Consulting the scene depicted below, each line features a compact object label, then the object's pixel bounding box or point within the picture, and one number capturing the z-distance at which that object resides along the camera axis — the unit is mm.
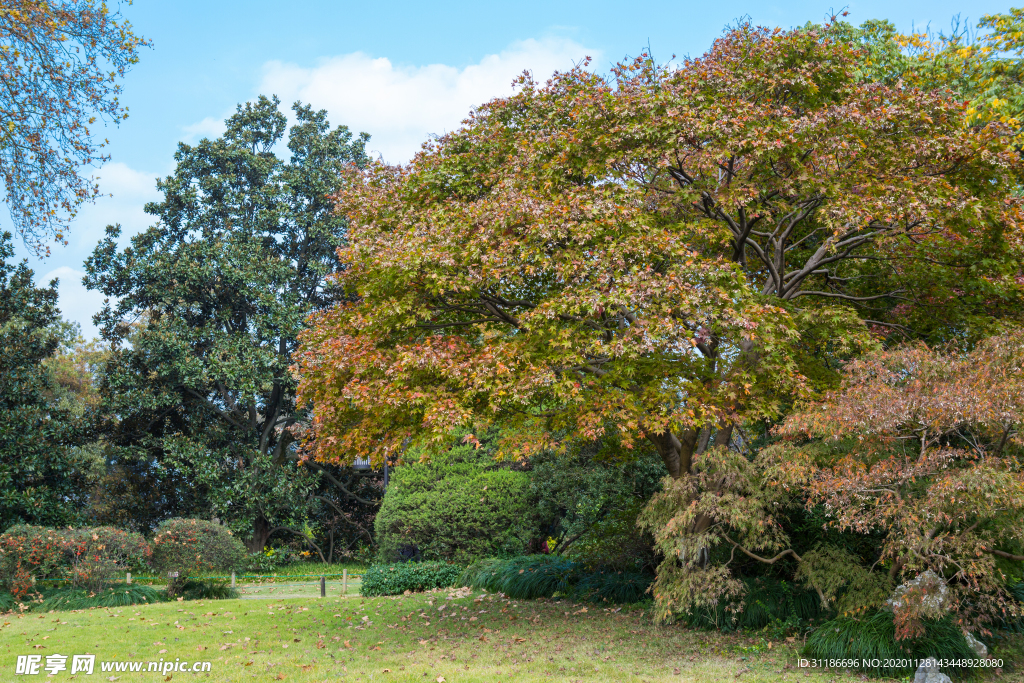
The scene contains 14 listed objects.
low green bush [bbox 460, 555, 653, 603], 12031
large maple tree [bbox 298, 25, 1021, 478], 8625
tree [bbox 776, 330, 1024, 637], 6559
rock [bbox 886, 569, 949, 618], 7176
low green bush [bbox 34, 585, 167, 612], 12516
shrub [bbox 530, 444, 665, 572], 12273
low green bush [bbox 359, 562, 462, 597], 15055
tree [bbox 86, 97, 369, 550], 19891
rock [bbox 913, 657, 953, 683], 6832
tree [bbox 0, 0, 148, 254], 10789
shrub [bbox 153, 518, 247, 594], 13805
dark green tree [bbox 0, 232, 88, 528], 17109
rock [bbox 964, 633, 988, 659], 7629
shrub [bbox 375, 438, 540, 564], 16031
